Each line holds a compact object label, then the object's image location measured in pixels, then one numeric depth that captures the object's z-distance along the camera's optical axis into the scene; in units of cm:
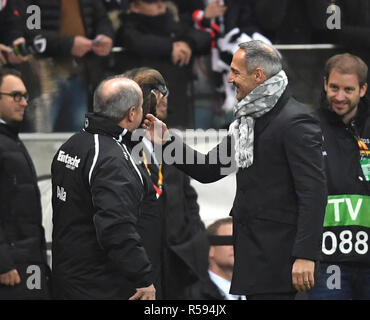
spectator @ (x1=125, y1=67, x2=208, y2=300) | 1171
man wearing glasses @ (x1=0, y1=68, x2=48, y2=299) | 1264
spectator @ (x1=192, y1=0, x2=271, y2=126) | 1466
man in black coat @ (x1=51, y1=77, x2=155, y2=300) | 1012
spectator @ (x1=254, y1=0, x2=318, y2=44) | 1462
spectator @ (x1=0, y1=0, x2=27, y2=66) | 1430
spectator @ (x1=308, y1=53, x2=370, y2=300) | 1148
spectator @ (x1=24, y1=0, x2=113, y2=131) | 1452
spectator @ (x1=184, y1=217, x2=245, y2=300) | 1349
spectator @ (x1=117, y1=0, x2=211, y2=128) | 1459
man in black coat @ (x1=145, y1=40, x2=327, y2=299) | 991
